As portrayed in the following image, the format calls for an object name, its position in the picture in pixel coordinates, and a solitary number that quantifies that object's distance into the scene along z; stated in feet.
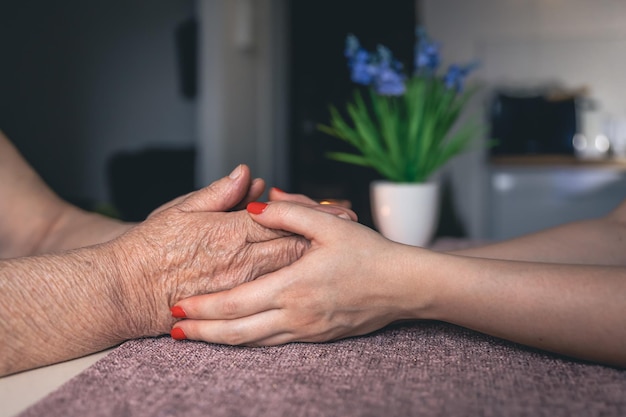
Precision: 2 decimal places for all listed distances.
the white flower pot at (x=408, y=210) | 4.51
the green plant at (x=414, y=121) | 4.64
